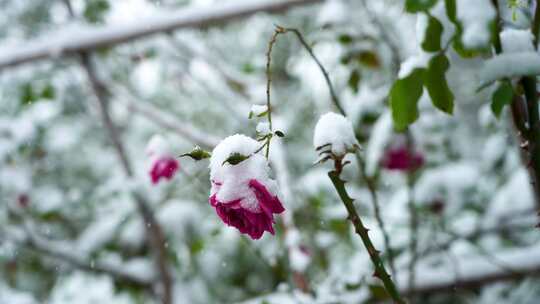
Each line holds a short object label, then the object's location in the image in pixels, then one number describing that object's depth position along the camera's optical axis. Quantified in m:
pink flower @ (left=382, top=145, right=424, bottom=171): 1.80
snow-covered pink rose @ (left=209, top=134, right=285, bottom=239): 0.62
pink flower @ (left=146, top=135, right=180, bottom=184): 1.28
